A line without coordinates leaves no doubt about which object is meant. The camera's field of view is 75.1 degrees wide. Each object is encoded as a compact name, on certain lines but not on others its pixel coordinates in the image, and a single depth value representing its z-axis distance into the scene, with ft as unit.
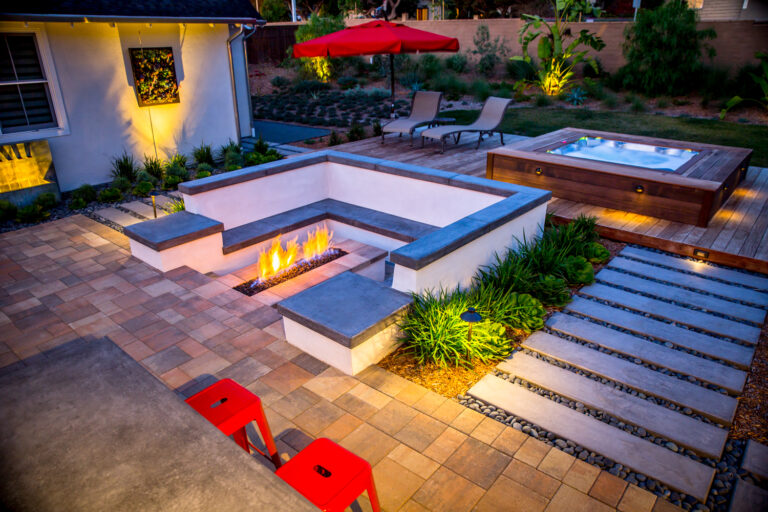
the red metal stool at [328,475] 6.79
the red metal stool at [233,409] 8.20
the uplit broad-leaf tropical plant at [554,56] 52.60
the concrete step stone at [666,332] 13.64
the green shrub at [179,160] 30.34
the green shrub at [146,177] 28.48
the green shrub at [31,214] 23.00
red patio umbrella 31.71
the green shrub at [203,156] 31.86
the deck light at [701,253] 19.02
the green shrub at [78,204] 25.03
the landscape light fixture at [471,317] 11.83
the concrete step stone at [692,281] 16.61
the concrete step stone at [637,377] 11.68
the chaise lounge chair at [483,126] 33.27
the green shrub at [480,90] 54.85
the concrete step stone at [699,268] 17.65
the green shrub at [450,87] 59.00
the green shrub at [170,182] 27.89
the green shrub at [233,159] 30.45
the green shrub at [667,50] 50.03
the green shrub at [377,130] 38.73
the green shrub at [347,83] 66.95
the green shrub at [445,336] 12.78
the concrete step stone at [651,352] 12.71
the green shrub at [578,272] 17.39
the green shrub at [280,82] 68.23
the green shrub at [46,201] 24.64
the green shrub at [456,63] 70.18
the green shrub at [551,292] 16.14
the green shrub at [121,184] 27.27
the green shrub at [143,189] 26.89
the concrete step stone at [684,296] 15.62
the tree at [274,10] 130.82
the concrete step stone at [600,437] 9.68
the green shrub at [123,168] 29.22
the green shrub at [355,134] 38.01
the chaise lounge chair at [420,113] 35.86
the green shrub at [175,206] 22.53
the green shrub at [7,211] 23.24
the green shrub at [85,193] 25.76
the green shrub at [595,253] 19.24
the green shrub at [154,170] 29.63
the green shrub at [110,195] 25.89
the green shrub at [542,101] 51.41
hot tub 21.17
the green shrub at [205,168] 29.27
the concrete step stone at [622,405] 10.69
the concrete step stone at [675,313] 14.63
